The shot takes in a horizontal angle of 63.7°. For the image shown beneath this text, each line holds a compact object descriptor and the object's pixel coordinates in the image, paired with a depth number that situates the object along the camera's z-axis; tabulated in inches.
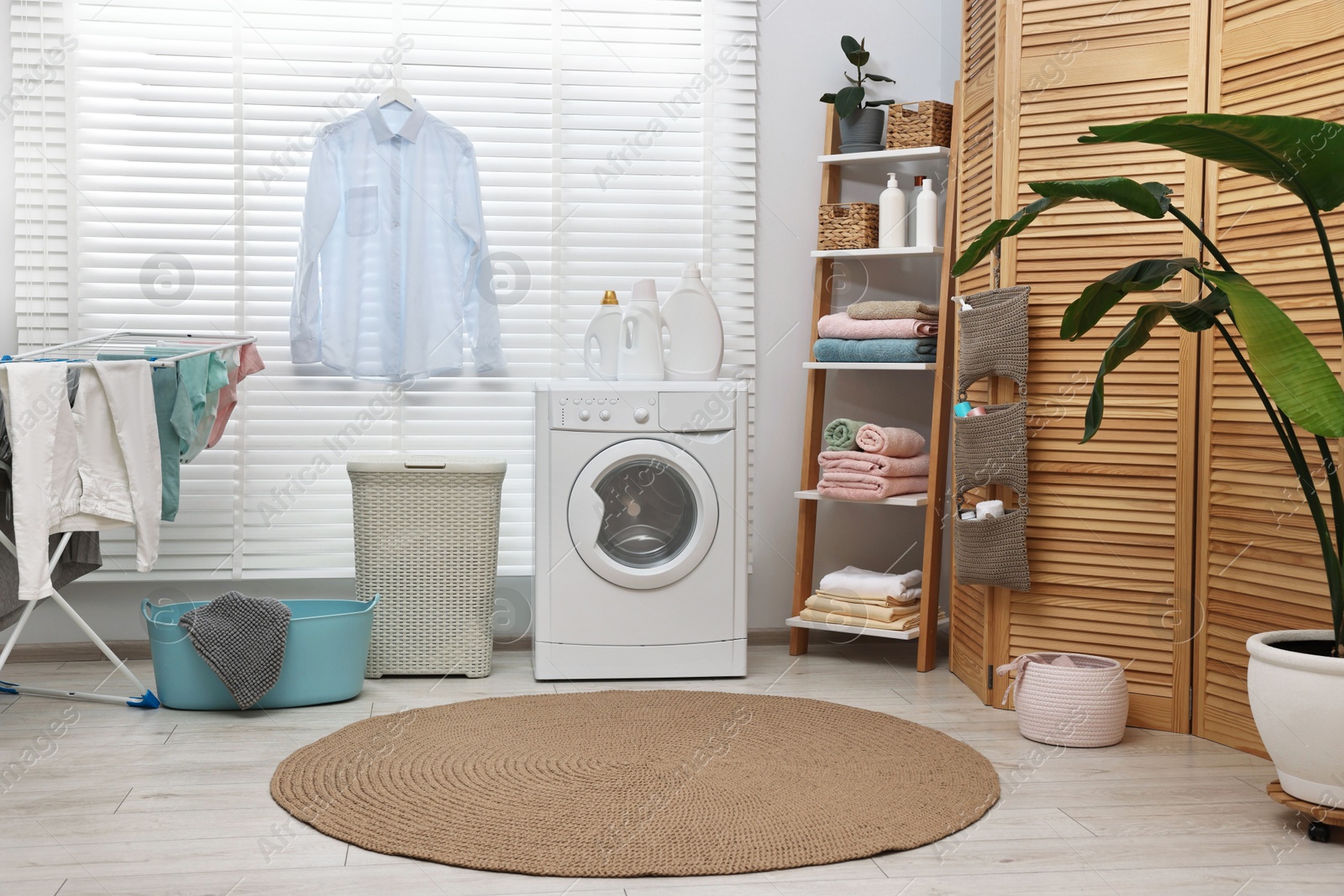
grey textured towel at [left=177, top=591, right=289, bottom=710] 101.0
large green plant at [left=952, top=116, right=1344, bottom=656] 66.4
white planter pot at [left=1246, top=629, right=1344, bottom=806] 72.2
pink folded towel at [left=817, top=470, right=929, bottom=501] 124.6
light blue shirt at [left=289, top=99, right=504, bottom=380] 124.0
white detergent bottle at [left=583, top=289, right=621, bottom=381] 123.0
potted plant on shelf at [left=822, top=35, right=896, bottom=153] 130.8
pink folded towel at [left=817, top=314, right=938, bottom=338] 124.5
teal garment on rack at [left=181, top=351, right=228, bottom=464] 106.5
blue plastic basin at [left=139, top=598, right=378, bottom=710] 104.2
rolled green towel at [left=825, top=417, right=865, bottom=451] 128.0
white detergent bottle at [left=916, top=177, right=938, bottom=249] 127.3
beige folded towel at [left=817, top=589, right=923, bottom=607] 125.9
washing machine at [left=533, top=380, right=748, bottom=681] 115.8
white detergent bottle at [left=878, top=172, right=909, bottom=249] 130.0
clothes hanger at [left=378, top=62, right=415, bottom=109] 126.0
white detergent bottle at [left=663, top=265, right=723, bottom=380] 122.0
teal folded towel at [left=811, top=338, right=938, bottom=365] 125.3
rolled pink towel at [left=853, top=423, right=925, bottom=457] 124.6
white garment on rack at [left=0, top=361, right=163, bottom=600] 90.4
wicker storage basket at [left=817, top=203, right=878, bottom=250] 130.6
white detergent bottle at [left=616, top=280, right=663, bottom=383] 120.7
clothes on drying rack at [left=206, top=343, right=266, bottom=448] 112.5
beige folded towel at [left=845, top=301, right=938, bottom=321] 124.9
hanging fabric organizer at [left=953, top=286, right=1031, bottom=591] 103.3
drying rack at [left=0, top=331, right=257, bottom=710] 99.1
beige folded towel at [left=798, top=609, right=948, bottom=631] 124.9
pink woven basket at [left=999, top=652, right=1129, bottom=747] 94.7
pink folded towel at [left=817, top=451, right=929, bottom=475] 125.0
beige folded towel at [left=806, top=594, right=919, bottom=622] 125.3
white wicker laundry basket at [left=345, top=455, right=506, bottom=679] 117.6
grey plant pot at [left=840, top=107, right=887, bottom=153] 131.6
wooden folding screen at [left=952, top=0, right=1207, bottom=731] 97.9
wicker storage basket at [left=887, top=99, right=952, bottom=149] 127.0
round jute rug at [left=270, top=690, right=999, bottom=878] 71.4
